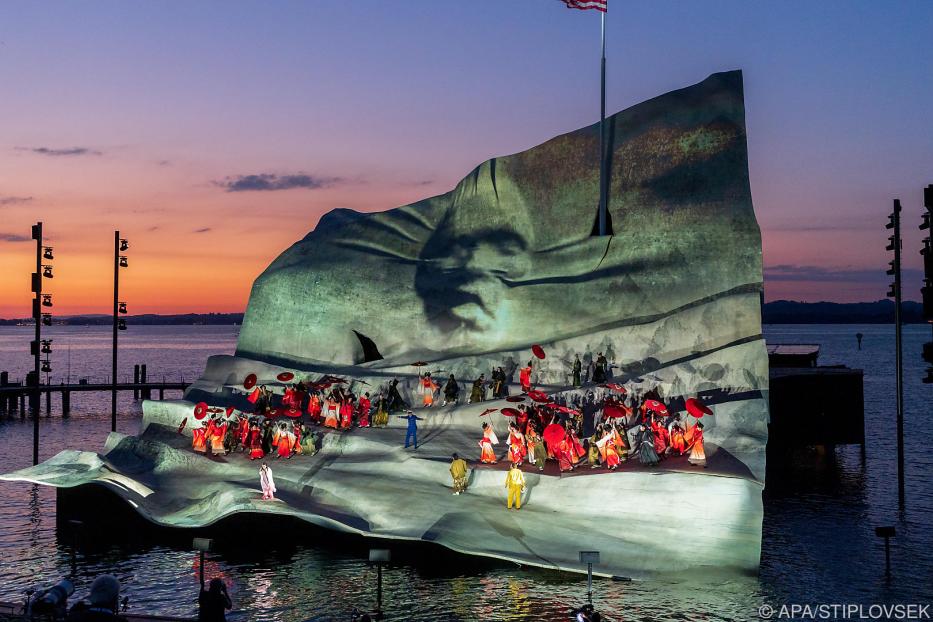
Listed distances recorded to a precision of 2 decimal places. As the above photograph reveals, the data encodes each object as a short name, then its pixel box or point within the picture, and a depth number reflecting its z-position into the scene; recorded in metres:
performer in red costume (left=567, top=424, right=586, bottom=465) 25.23
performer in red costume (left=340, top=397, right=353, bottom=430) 30.23
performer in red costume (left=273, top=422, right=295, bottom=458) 28.91
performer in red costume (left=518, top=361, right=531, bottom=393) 30.55
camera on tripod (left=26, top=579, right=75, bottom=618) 10.38
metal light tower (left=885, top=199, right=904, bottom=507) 31.30
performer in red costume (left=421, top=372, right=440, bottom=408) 31.31
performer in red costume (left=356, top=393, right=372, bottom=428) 30.47
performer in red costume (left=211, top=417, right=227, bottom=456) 29.78
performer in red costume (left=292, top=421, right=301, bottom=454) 28.98
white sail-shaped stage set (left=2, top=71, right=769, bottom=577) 23.28
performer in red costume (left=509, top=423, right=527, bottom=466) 25.72
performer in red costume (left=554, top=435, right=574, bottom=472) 25.05
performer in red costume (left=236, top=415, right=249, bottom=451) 29.75
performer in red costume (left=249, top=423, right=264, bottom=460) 28.95
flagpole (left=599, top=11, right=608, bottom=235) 32.16
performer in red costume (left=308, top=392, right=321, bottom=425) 31.09
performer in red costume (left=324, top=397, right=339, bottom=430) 30.23
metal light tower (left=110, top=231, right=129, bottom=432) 42.44
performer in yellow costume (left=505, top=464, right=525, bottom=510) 24.23
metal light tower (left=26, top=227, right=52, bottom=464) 36.16
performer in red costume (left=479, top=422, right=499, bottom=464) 26.09
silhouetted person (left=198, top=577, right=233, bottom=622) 15.04
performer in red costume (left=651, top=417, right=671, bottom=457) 25.19
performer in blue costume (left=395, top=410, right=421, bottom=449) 28.11
